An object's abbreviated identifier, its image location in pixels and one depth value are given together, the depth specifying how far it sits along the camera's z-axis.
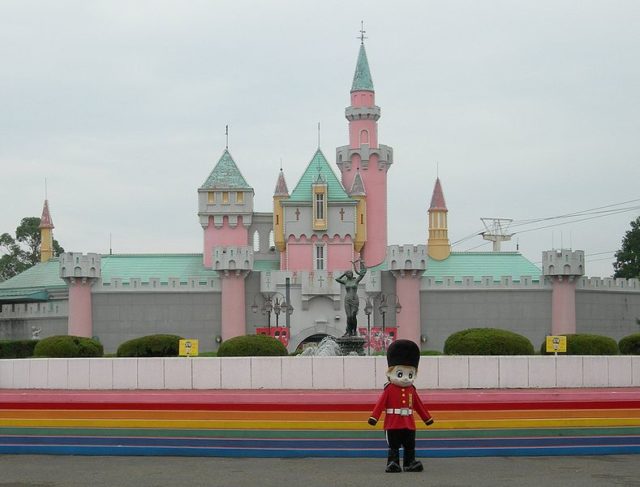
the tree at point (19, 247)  94.56
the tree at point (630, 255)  80.00
